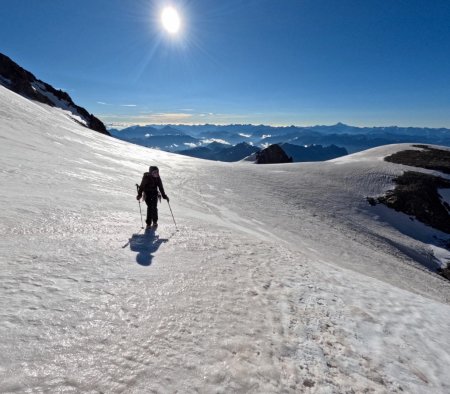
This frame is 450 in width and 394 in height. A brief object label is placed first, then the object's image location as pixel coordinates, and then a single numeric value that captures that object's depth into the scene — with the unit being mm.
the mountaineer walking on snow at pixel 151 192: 11945
